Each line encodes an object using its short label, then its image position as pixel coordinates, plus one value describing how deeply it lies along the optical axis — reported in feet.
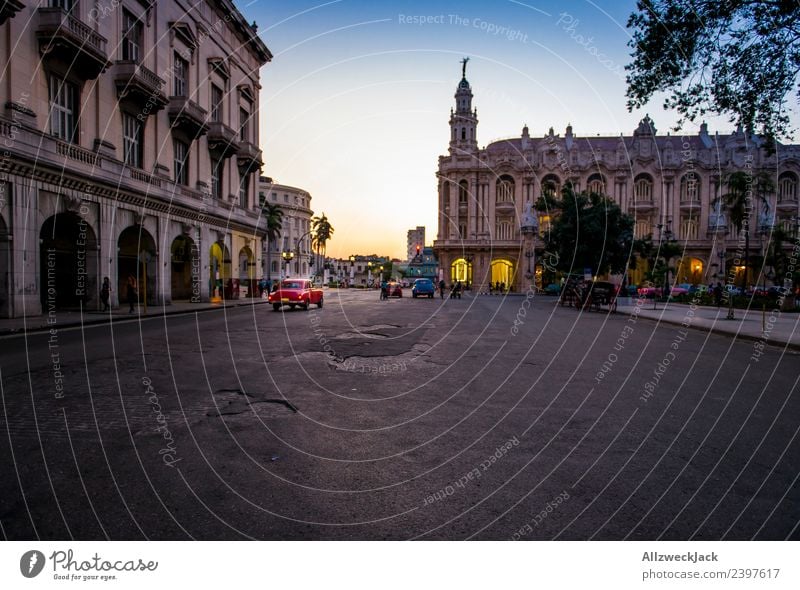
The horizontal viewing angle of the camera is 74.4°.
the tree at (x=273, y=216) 240.69
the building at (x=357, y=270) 470.06
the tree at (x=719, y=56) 41.14
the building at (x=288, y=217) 297.53
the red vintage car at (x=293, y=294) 92.89
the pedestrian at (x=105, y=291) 73.87
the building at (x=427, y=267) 297.51
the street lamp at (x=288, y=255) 156.70
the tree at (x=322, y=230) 367.00
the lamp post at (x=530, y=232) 218.83
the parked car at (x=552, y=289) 208.87
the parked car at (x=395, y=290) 173.40
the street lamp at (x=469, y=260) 253.51
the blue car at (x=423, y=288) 159.74
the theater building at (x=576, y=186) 240.73
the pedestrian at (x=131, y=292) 72.64
